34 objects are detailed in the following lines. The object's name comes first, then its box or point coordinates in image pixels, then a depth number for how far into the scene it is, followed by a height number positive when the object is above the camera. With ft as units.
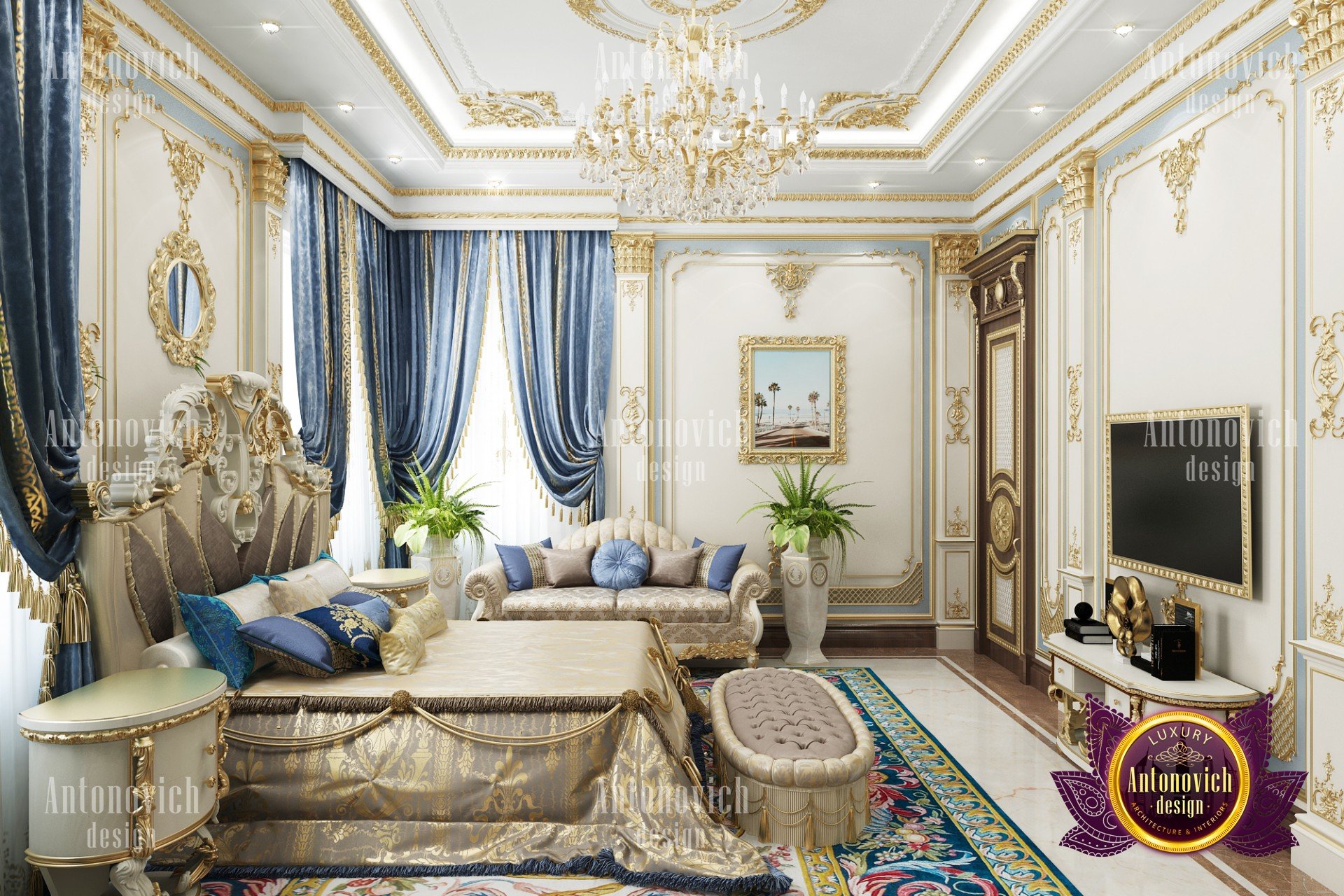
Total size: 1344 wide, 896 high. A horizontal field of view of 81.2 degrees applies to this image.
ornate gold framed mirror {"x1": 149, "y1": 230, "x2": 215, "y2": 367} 10.99 +2.17
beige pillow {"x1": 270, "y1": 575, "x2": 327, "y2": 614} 11.18 -2.18
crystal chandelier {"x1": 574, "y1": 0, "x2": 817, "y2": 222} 10.90 +4.34
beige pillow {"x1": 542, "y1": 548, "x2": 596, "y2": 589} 18.01 -2.88
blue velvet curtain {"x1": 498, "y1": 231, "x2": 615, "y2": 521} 19.66 +2.44
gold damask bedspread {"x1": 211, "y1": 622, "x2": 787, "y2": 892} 9.16 -4.07
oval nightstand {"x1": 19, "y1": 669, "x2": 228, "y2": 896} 7.07 -3.09
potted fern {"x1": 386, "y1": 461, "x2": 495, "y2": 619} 17.97 -2.04
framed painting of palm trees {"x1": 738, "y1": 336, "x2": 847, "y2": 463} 19.99 +0.93
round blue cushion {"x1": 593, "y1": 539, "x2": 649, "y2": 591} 17.93 -2.83
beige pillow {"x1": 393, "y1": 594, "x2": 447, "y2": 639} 11.81 -2.66
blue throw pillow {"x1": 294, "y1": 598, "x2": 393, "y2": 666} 10.42 -2.46
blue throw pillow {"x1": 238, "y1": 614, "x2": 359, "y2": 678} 9.86 -2.53
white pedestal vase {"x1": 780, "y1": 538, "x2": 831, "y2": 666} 18.30 -3.72
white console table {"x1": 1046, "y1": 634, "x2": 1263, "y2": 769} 10.14 -3.47
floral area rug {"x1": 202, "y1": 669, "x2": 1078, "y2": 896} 8.79 -5.02
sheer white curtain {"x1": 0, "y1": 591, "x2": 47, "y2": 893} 8.04 -3.05
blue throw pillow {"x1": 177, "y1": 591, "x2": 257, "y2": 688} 9.81 -2.34
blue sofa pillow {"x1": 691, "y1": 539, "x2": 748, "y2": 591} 18.03 -2.91
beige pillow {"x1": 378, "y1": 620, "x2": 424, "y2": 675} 10.51 -2.79
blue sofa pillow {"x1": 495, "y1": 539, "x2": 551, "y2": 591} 17.84 -2.83
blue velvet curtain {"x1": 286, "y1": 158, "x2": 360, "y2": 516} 14.47 +2.62
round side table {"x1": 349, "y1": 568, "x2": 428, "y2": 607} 14.23 -2.53
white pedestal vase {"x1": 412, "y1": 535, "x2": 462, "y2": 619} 18.03 -2.86
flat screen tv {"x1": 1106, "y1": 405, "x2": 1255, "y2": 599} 10.39 -0.84
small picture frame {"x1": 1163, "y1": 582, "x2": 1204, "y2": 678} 10.75 -2.50
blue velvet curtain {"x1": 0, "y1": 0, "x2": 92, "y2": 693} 7.78 +1.65
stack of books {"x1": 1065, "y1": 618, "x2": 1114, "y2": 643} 12.72 -3.15
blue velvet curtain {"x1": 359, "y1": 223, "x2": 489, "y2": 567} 19.45 +2.66
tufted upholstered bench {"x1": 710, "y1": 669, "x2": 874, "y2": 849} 9.54 -4.07
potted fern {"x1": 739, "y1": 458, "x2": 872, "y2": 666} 18.28 -2.80
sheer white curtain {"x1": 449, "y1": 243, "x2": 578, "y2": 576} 19.89 -0.60
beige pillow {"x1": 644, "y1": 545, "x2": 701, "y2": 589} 18.19 -2.94
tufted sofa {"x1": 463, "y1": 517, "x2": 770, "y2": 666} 16.72 -3.56
